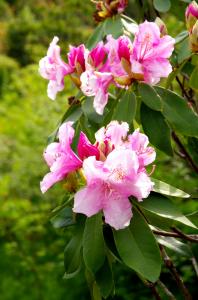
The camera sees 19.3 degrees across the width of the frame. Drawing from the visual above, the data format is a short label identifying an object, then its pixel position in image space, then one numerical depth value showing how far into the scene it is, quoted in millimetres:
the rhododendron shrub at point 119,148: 1049
